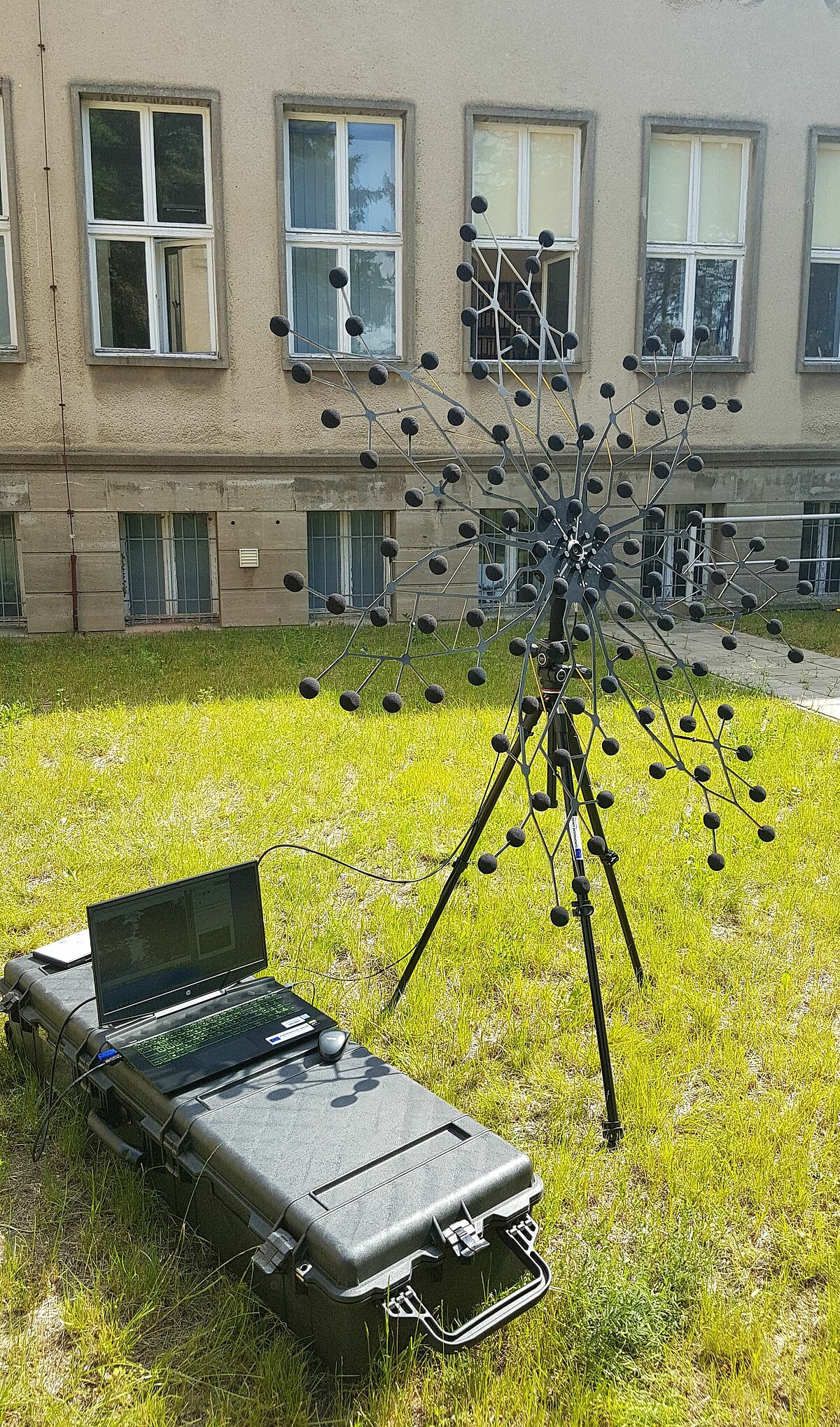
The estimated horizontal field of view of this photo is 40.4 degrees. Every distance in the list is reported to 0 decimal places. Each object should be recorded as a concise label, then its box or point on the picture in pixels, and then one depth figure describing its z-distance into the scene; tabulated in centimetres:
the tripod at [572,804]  289
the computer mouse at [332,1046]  306
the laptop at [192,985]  308
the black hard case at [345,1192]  238
